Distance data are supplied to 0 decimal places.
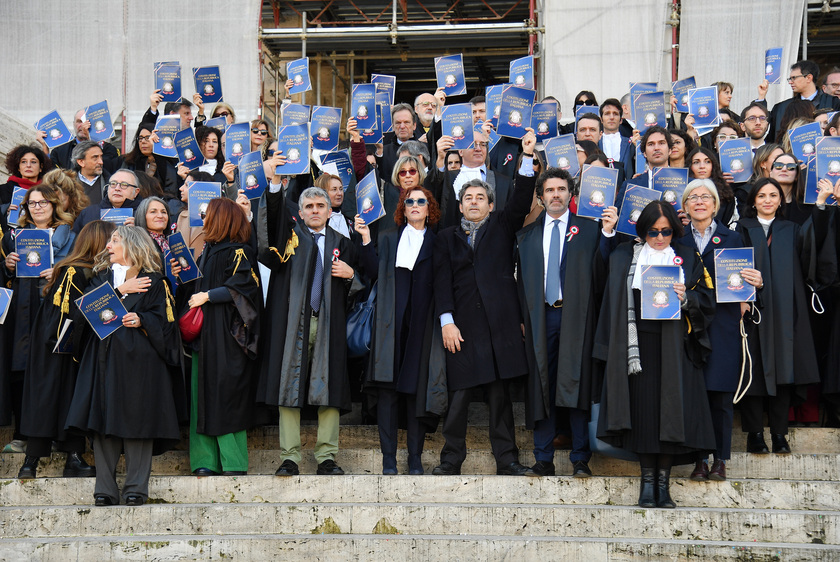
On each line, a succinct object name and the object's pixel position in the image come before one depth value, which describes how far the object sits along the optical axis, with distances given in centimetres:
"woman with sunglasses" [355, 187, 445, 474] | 706
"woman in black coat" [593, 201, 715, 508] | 638
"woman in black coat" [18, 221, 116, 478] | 710
